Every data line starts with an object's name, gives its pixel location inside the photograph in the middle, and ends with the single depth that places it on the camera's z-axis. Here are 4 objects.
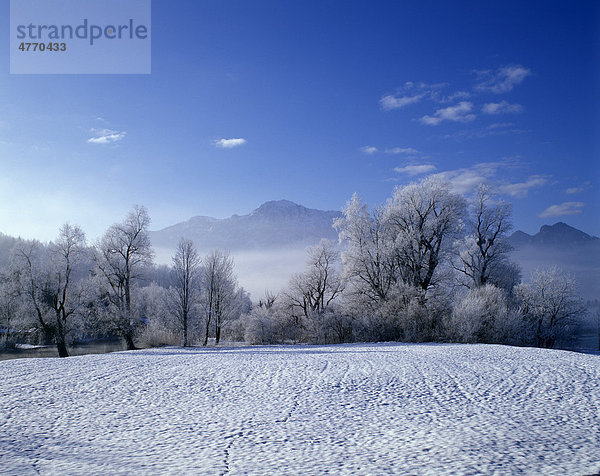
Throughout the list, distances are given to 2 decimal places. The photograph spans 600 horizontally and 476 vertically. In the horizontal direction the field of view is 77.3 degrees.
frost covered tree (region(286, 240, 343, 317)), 37.91
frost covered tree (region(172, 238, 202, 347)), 34.41
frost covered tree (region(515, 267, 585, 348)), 33.88
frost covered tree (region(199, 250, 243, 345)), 39.25
